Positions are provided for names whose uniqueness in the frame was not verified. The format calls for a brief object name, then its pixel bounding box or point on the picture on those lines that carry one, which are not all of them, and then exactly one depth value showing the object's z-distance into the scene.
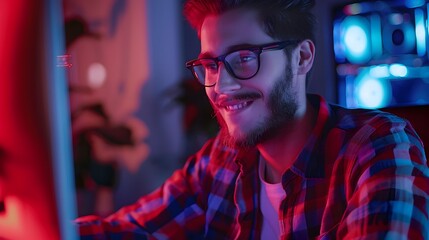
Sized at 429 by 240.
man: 0.73
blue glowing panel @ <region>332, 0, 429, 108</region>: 0.86
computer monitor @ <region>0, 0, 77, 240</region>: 0.44
